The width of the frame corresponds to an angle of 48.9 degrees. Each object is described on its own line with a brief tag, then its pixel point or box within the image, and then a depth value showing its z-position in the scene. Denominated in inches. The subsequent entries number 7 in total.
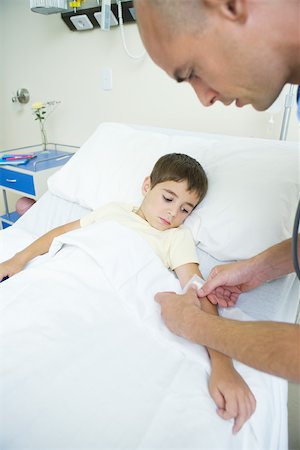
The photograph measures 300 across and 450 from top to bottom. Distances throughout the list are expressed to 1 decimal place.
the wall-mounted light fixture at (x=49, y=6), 75.4
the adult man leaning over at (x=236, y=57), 20.9
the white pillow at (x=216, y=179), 42.1
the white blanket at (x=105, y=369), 23.5
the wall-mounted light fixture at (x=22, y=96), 102.1
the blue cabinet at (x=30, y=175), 79.4
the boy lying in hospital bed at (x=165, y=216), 43.3
